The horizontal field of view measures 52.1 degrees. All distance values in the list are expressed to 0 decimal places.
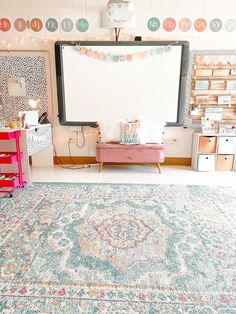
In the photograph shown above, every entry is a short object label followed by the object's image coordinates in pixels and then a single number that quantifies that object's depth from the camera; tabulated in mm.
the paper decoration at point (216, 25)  3912
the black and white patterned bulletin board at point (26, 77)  4059
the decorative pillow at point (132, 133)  3889
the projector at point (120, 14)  3672
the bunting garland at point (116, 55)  3975
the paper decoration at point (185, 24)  3930
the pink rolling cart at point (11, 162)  2944
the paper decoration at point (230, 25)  3900
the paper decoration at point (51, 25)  3959
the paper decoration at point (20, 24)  3971
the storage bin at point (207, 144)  3983
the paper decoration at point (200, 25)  3922
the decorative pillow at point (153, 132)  4023
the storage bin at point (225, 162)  4062
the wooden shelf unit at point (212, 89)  4004
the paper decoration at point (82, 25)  3959
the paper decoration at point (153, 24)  3936
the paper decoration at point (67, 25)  3957
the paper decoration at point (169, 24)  3936
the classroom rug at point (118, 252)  1445
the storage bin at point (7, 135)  2887
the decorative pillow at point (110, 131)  4031
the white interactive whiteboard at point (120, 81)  3977
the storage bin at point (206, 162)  4039
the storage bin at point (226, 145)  3973
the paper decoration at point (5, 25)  3974
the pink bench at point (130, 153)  3850
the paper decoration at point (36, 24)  3961
